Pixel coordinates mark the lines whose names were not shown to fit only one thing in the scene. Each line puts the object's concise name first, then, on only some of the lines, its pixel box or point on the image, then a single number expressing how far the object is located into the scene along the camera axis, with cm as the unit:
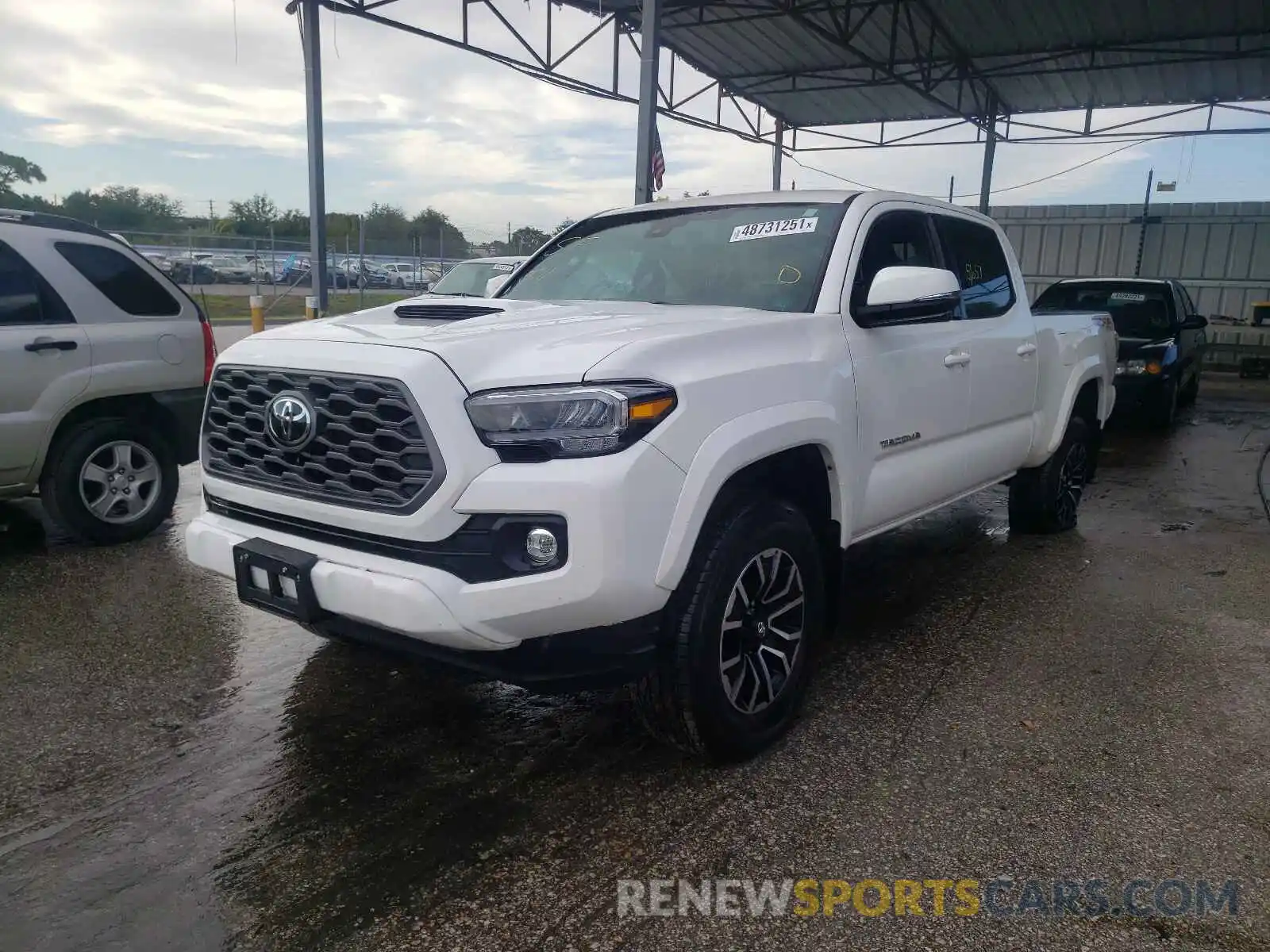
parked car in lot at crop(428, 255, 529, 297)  1307
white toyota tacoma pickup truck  250
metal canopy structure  1405
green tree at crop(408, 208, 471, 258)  2275
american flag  1148
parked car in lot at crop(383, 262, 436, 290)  2658
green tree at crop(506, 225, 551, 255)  2345
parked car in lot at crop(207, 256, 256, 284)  2450
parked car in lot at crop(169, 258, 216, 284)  2142
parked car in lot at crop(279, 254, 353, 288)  2467
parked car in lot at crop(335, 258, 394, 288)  2714
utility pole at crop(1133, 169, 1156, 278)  2264
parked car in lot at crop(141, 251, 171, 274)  2031
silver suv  494
